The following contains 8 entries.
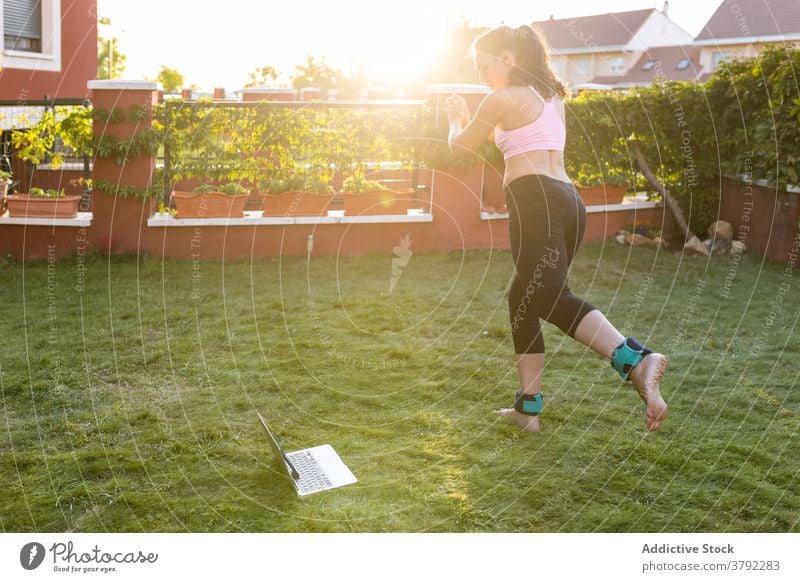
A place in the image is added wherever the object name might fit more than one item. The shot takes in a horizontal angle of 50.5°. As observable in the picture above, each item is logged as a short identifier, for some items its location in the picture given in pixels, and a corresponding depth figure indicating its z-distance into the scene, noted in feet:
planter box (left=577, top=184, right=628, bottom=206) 33.09
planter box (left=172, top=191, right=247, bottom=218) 26.84
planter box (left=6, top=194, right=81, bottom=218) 25.95
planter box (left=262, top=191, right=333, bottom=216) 27.53
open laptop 11.54
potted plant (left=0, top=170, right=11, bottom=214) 27.02
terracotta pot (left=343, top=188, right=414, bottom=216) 28.22
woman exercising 12.71
